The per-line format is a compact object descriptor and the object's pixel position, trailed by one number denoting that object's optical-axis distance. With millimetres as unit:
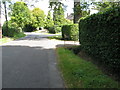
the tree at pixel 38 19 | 44625
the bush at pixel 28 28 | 46538
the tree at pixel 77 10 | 6454
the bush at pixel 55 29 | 33381
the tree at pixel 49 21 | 44469
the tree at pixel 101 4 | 5918
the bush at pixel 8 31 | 20234
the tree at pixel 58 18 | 44041
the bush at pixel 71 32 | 14308
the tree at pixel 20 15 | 35406
